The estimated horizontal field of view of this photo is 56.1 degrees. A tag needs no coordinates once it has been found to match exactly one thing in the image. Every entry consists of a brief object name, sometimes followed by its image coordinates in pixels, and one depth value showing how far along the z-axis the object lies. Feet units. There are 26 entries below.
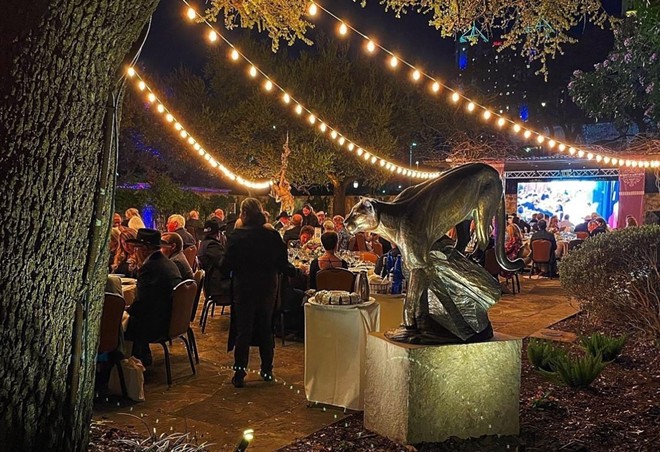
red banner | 51.08
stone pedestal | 11.62
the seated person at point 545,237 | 38.50
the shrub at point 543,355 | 16.42
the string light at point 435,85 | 19.86
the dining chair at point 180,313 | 16.34
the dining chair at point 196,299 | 18.22
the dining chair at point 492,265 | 31.60
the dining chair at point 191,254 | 28.27
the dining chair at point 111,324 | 14.30
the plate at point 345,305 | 14.21
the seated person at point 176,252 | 19.42
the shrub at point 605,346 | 17.46
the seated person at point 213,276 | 23.07
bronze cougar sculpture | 12.20
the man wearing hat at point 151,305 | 16.35
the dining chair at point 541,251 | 38.58
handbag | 14.98
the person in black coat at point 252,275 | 16.26
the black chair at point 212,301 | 23.13
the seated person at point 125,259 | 20.71
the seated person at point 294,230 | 32.60
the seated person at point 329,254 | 21.01
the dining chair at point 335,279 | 19.85
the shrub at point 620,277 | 20.01
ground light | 7.57
